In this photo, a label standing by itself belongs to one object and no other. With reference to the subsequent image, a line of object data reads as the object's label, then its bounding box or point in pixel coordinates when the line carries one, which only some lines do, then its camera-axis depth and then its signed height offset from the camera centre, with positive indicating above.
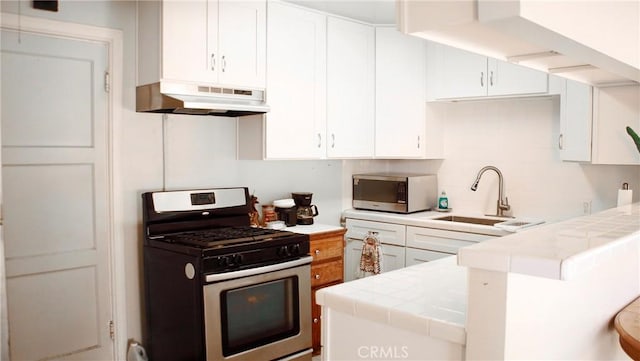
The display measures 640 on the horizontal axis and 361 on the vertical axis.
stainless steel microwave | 4.37 -0.26
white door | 2.93 -0.21
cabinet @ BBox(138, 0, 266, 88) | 3.10 +0.69
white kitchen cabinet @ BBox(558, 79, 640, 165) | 3.10 +0.22
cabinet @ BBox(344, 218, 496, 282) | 3.94 -0.62
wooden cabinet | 3.70 -0.72
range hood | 3.05 +0.35
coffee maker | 4.02 -0.35
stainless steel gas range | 2.92 -0.70
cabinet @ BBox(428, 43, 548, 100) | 3.88 +0.60
